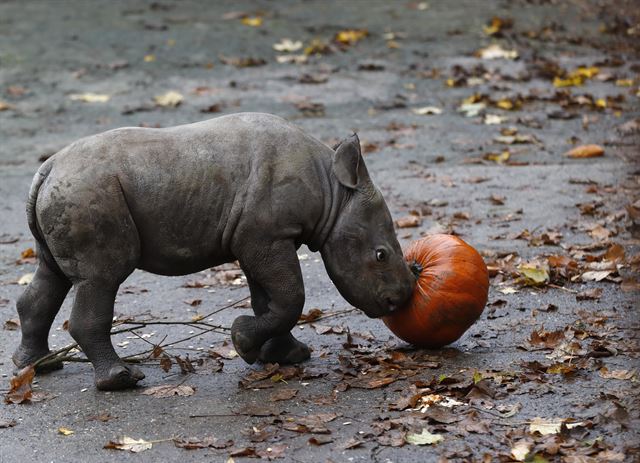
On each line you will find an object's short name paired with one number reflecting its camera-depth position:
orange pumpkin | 11.76
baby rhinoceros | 11.03
